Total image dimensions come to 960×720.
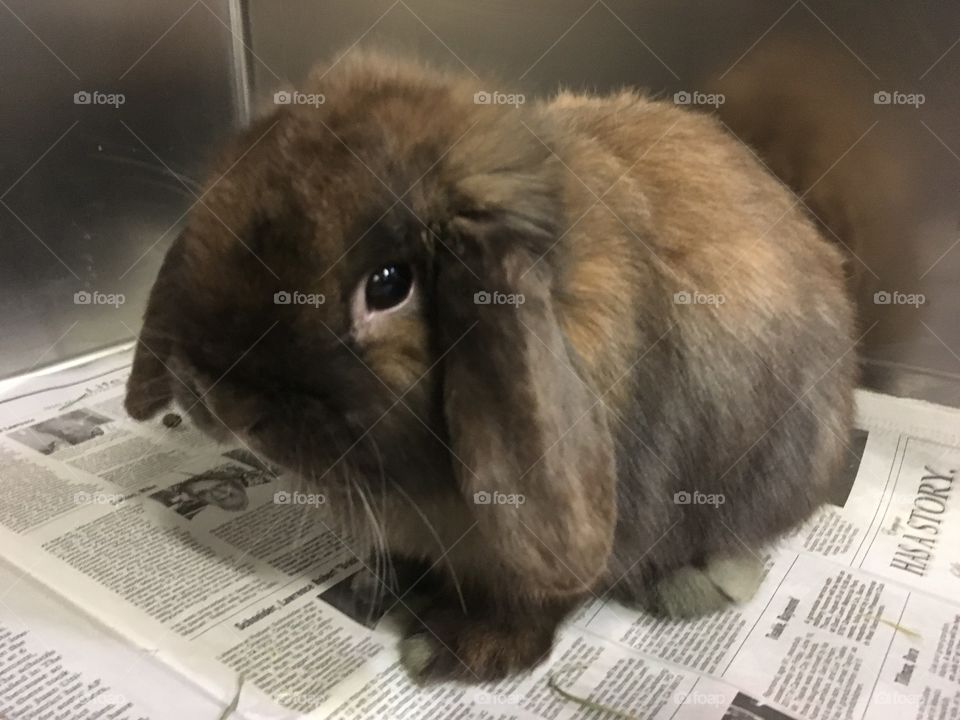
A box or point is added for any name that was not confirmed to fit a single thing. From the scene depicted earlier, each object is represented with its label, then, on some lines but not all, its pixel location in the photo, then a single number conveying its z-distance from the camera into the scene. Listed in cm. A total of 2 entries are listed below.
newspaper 28
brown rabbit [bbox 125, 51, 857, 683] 24
